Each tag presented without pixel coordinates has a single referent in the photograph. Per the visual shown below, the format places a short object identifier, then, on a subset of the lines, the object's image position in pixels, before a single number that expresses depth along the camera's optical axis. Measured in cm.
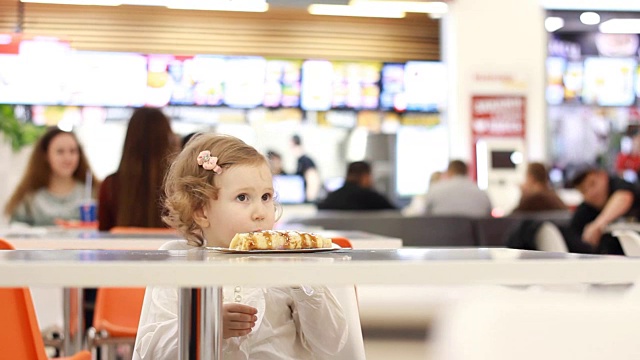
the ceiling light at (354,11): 920
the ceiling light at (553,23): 982
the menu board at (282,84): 914
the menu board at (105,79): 877
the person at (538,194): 670
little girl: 145
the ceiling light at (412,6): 898
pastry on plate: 137
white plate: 134
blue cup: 443
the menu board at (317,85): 923
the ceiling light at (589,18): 986
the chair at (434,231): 589
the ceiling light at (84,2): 895
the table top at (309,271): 99
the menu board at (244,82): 902
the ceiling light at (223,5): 910
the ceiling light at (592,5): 946
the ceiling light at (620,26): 1004
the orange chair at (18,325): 142
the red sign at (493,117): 895
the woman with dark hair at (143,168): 354
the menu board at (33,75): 862
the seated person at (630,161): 984
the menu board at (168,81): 891
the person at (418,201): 893
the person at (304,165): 896
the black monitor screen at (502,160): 897
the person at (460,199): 731
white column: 903
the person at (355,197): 710
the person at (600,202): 525
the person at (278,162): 878
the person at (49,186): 468
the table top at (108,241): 256
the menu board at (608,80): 988
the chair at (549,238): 467
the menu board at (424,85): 939
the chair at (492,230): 594
